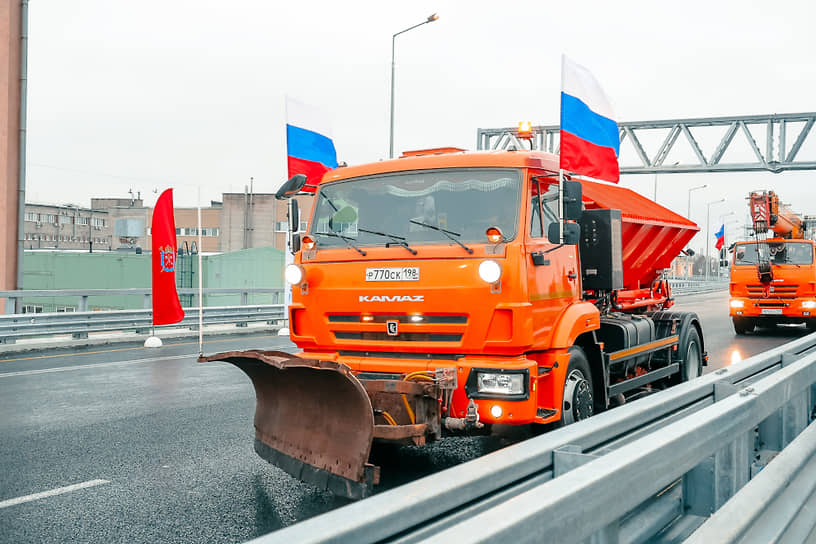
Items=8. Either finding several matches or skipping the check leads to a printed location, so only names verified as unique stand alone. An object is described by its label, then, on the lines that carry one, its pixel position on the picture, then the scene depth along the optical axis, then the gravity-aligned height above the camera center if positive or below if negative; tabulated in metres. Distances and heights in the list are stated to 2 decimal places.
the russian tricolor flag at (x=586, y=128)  7.30 +1.46
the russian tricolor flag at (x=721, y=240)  35.46 +1.70
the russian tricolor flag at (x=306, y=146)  13.92 +2.32
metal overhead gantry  35.00 +6.32
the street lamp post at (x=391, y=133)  21.89 +4.41
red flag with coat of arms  12.91 +0.10
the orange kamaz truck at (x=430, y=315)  5.00 -0.33
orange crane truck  18.23 +0.04
